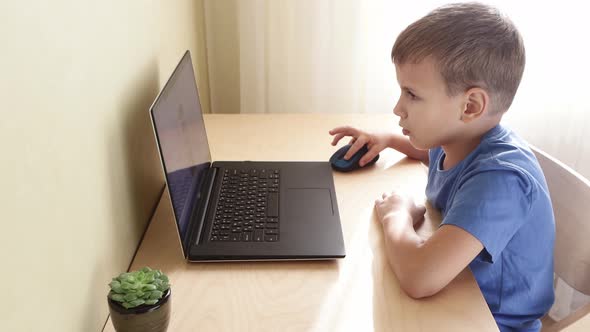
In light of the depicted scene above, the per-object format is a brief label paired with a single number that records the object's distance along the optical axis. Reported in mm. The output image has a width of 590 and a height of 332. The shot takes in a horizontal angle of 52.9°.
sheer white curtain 1816
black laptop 975
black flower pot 736
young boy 966
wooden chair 1120
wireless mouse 1329
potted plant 738
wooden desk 854
